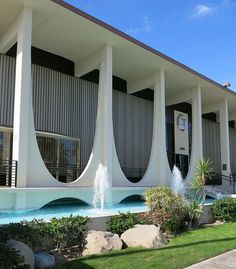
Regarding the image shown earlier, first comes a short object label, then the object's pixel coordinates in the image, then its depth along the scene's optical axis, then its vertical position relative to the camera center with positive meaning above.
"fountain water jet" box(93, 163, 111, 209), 12.30 -1.18
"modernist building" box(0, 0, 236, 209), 10.84 +3.57
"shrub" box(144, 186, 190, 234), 7.69 -1.42
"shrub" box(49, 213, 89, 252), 5.65 -1.57
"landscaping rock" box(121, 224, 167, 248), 6.20 -1.85
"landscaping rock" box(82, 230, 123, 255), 5.65 -1.83
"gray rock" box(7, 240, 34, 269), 4.49 -1.57
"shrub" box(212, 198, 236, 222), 9.86 -1.84
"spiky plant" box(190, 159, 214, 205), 10.01 -0.47
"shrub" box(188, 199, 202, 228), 8.44 -1.64
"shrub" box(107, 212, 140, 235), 6.93 -1.65
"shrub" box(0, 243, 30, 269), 3.91 -1.53
